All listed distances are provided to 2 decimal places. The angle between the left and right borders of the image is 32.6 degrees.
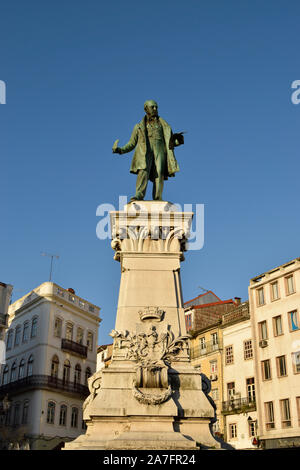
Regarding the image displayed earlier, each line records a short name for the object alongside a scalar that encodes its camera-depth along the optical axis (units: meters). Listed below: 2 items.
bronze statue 13.67
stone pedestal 9.98
